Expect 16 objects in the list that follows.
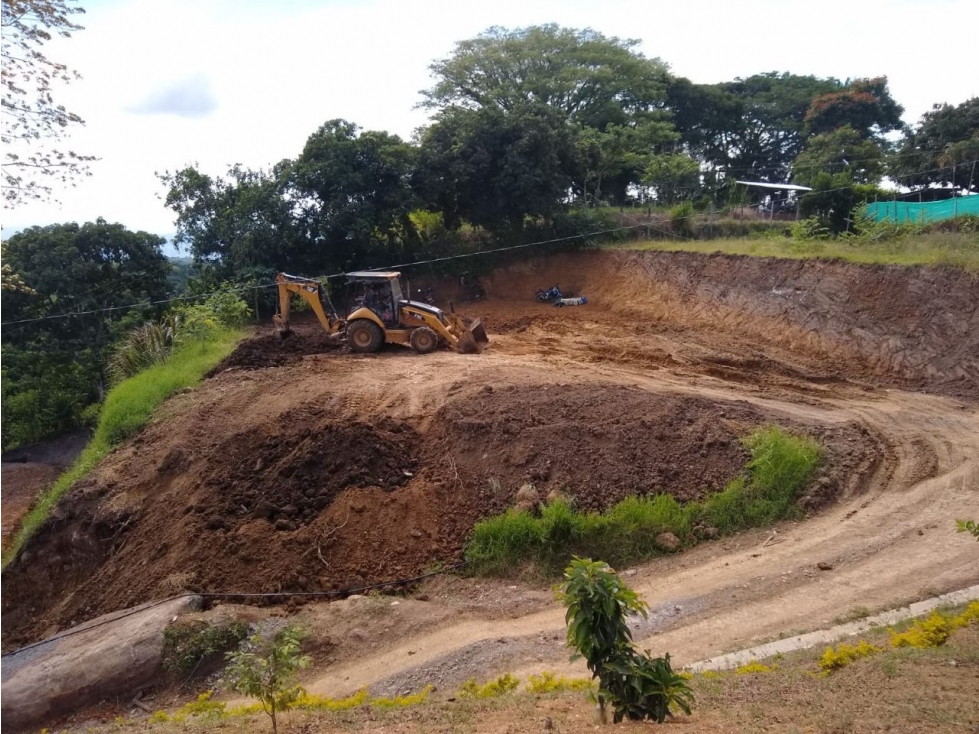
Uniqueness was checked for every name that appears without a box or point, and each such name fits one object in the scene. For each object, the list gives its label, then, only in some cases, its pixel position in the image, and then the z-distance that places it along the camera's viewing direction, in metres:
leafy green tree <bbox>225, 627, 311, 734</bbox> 5.65
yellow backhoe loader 18.53
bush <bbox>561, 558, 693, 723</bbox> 5.19
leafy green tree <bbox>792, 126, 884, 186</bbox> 32.53
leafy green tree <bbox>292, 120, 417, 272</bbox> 24.67
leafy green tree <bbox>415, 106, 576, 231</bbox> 26.22
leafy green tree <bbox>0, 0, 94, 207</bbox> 6.93
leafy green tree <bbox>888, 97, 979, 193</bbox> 25.75
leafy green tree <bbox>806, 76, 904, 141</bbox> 41.34
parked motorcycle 26.80
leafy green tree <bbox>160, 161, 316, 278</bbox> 24.70
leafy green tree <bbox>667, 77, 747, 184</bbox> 42.81
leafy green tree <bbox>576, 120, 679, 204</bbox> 30.72
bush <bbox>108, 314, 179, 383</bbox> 20.59
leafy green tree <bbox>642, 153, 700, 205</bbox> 30.72
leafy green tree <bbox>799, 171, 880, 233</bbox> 25.52
